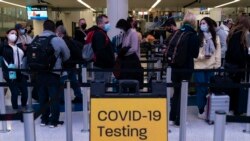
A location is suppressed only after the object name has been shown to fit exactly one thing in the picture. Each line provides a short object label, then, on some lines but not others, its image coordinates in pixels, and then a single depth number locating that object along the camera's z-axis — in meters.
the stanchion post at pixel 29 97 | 4.97
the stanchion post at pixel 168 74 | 4.45
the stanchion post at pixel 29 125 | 2.27
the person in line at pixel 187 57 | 4.50
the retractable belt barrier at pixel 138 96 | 2.33
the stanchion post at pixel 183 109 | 3.71
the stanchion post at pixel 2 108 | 4.50
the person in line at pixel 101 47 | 4.77
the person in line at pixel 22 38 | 6.16
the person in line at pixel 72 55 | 5.69
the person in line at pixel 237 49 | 5.00
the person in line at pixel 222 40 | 6.06
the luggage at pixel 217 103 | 4.72
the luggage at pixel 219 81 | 4.69
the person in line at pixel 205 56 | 4.87
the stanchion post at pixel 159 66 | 6.27
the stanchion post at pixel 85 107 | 4.46
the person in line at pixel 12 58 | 5.21
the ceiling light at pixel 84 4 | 20.52
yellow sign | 2.25
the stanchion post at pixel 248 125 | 4.45
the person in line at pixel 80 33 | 7.93
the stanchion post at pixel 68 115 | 3.75
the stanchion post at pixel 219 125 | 2.27
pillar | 7.66
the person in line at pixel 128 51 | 5.42
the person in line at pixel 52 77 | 4.47
